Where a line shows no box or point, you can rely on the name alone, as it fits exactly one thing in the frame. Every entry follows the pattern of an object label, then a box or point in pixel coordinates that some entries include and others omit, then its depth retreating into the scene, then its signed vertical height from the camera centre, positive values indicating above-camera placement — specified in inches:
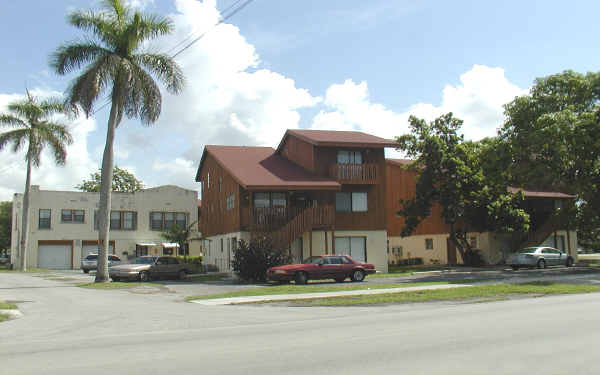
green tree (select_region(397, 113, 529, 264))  1366.9 +157.1
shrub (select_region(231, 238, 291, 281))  1024.2 -16.1
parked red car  952.9 -35.6
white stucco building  1963.6 +114.9
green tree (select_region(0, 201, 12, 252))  2984.7 +167.9
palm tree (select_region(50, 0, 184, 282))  1033.5 +344.0
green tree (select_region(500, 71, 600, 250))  1059.9 +209.4
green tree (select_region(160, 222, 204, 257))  1852.9 +56.8
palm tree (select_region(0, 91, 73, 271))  1638.8 +356.7
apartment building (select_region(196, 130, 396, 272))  1159.6 +118.4
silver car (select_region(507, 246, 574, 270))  1299.2 -28.4
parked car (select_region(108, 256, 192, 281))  1106.7 -33.7
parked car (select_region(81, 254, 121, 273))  1595.7 -26.9
